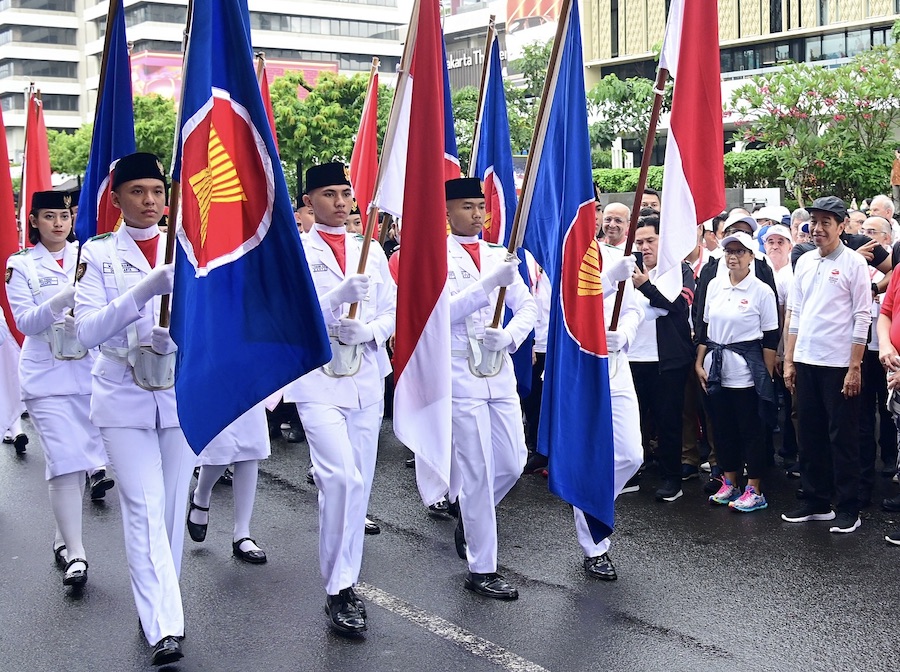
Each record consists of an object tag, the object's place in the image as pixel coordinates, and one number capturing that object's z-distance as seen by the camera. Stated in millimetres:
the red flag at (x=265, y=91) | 9291
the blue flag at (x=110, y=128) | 6199
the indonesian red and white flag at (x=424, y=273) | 5598
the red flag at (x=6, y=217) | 7430
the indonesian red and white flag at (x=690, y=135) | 6246
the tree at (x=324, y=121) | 36000
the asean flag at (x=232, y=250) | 4758
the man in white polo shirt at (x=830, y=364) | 7074
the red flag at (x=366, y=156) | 10156
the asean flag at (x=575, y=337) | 6102
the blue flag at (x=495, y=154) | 9055
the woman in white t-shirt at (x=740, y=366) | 7668
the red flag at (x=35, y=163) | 9180
